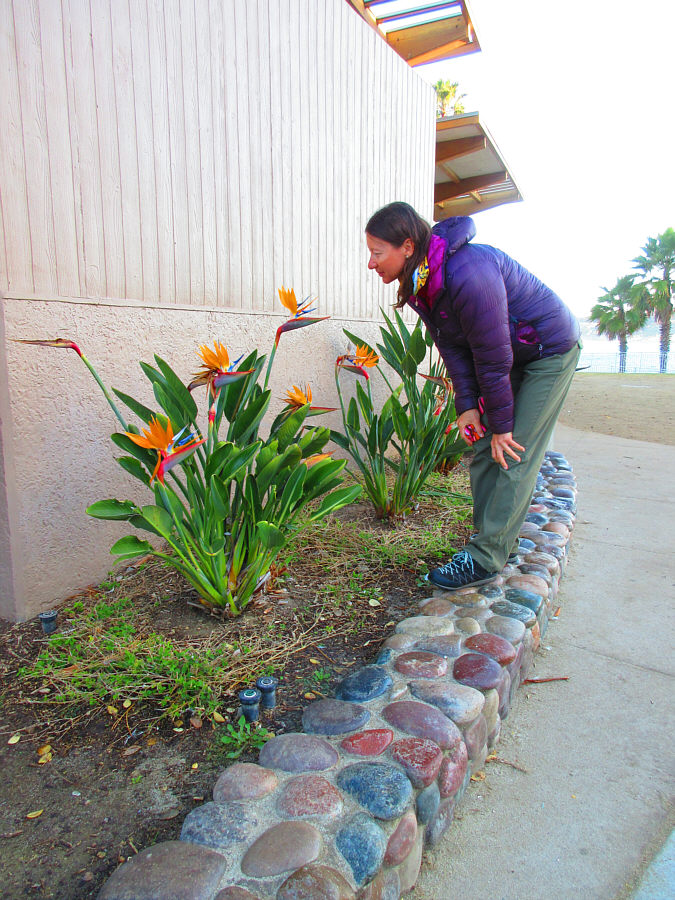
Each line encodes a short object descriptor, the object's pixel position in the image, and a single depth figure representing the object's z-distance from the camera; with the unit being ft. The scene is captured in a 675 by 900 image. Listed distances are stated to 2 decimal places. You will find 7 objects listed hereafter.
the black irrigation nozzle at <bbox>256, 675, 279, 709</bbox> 5.21
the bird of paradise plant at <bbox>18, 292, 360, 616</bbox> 5.89
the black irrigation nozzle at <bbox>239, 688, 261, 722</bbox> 5.01
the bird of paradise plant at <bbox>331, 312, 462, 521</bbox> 9.91
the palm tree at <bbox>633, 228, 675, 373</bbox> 85.51
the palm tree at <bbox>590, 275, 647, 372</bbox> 89.61
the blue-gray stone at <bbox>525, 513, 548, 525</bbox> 10.11
